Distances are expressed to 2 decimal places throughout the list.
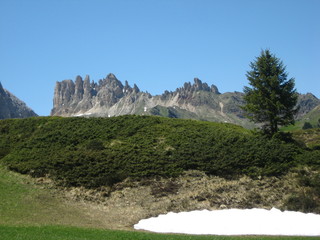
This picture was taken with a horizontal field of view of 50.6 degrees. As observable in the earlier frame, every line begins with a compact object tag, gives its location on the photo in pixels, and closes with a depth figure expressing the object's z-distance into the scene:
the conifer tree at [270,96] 36.91
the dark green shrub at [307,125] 135.05
